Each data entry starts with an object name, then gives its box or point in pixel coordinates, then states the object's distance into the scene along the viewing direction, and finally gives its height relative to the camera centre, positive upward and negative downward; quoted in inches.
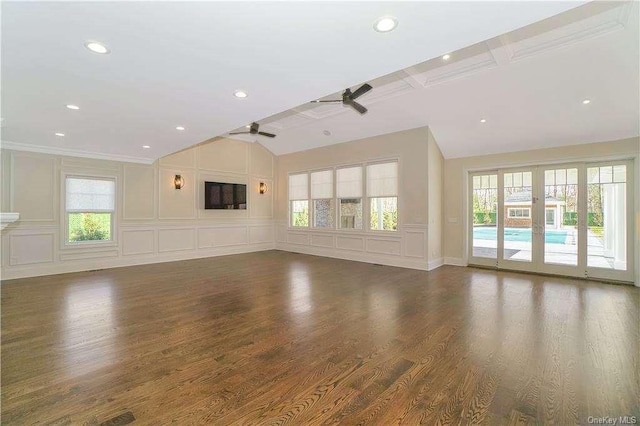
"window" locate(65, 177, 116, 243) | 247.9 +6.3
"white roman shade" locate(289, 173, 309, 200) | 353.0 +34.9
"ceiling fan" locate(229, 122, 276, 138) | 257.8 +78.2
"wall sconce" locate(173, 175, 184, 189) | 299.1 +35.4
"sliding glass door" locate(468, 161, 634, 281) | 210.2 -4.8
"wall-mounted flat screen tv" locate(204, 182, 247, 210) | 320.8 +22.1
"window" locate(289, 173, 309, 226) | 354.0 +19.2
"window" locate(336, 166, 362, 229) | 301.6 +19.9
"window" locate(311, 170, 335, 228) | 327.9 +19.0
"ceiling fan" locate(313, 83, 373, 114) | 174.7 +76.3
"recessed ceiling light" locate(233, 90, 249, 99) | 127.2 +55.1
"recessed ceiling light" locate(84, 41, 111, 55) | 89.4 +54.1
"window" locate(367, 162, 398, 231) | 273.6 +18.3
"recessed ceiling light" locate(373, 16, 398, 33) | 79.4 +54.3
